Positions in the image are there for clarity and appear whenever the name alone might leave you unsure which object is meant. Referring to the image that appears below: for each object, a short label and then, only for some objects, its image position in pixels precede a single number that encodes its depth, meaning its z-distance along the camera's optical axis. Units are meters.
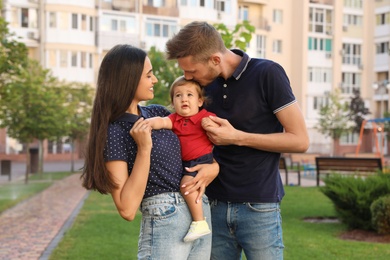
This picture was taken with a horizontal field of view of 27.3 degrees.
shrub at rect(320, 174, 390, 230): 10.87
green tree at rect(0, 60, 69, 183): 28.22
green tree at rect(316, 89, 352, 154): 50.53
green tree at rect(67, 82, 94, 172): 34.94
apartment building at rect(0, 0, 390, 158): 50.16
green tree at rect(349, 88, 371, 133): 52.50
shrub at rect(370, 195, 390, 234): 10.09
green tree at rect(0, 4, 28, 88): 15.26
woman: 3.55
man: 3.79
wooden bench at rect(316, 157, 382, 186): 18.50
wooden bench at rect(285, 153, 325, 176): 34.94
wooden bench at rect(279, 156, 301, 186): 21.36
